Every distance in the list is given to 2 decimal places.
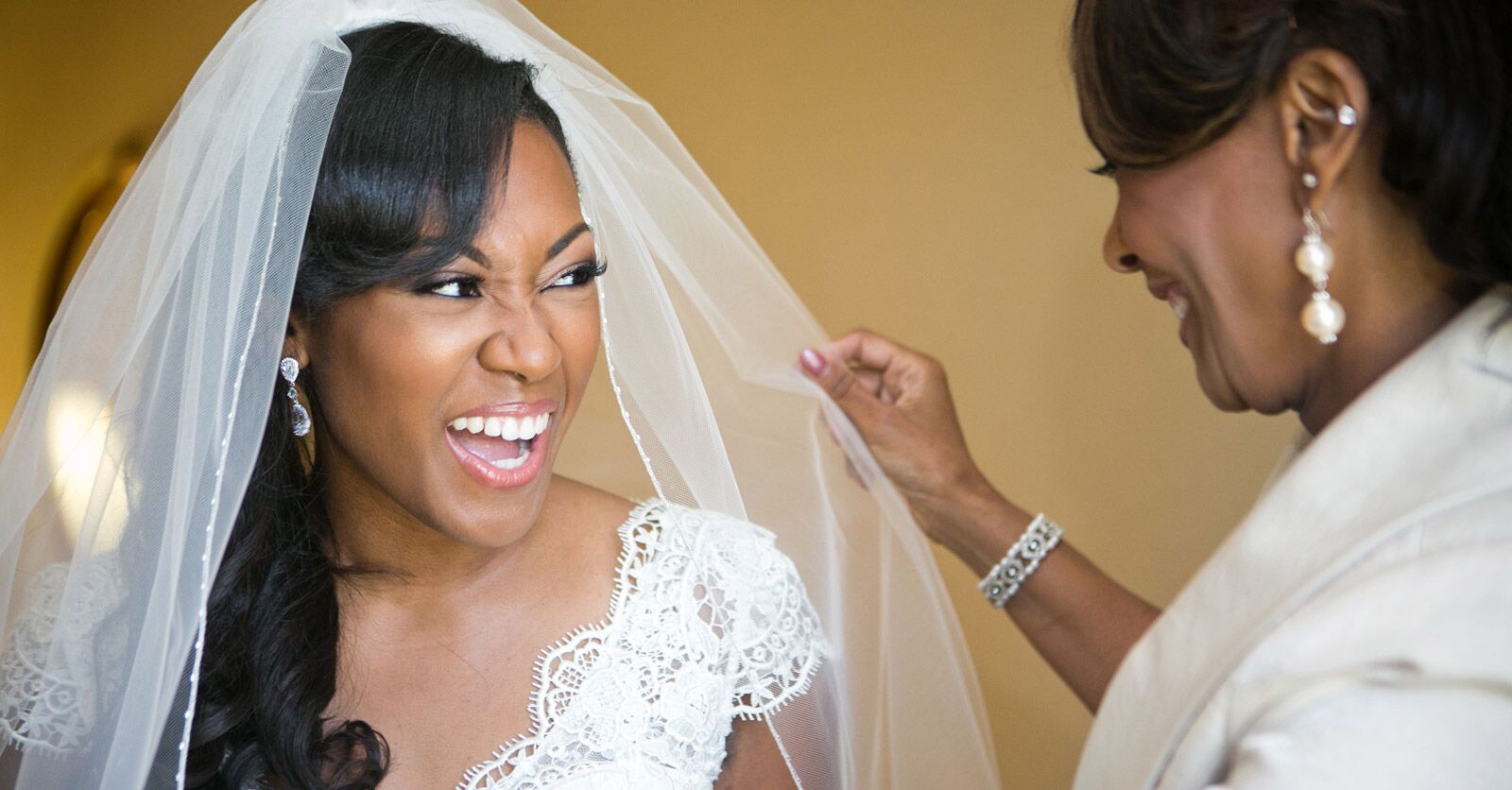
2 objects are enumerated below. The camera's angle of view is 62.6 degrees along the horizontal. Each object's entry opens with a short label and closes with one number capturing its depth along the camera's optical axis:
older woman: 0.85
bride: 1.26
